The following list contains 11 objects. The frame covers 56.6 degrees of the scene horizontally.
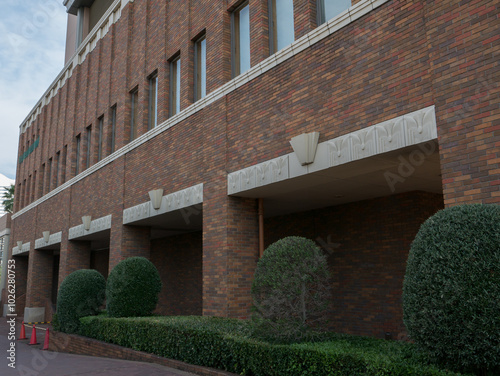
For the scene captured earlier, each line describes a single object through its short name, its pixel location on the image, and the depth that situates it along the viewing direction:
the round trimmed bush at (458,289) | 4.71
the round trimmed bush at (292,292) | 7.20
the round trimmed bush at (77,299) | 14.41
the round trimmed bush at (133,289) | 12.67
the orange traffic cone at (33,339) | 15.60
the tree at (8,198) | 58.56
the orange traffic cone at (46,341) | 14.23
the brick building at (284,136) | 6.87
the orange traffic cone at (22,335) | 17.04
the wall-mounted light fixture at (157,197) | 14.01
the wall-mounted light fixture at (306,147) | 8.92
